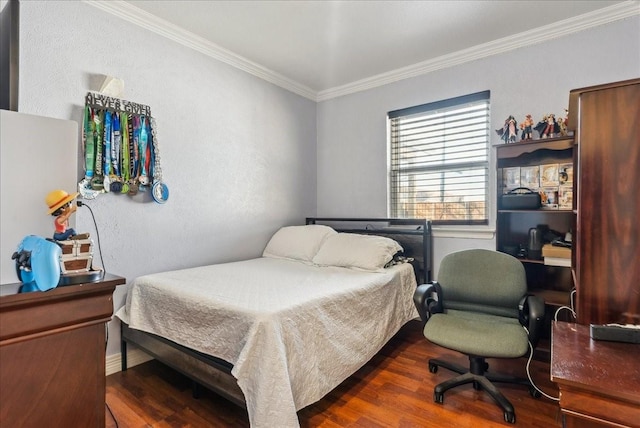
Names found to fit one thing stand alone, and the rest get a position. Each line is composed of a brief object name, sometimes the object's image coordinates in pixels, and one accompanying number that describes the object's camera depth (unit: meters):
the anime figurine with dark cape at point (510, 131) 2.58
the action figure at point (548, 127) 2.41
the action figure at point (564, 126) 2.34
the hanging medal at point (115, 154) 2.22
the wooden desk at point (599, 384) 0.85
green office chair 1.81
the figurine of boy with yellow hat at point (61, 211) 0.95
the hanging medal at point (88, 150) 2.11
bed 1.52
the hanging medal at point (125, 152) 2.27
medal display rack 2.13
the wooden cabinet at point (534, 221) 2.38
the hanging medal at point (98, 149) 2.15
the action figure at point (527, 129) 2.51
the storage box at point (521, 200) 2.39
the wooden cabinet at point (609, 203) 1.12
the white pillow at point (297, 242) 3.11
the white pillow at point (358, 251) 2.65
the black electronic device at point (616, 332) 1.10
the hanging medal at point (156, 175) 2.44
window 2.92
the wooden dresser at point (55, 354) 0.74
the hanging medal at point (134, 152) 2.32
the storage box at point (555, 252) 2.23
